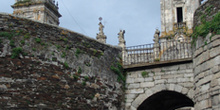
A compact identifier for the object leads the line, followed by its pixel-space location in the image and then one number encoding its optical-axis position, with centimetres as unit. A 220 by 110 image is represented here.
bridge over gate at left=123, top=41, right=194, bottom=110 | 1221
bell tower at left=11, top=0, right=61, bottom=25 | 3228
